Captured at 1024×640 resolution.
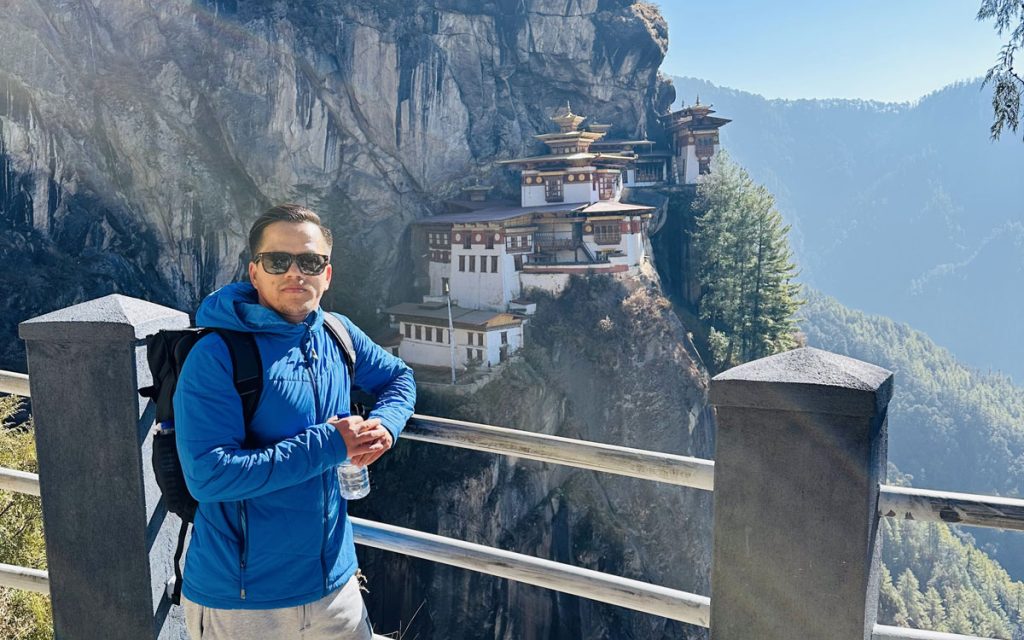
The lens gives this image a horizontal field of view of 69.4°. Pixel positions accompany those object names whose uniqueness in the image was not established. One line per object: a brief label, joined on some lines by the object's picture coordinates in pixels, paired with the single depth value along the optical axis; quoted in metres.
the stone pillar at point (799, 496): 2.01
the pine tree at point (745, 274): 33.12
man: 2.06
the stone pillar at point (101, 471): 2.71
